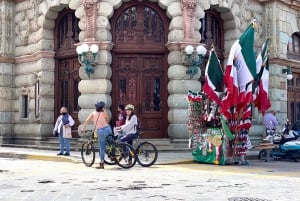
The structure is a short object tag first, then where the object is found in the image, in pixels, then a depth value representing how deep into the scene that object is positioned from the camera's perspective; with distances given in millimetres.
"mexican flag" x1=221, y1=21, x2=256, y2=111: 14086
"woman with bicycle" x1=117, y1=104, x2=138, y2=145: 13953
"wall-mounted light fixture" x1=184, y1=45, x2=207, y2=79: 17719
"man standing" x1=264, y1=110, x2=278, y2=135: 18906
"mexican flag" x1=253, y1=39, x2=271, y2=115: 14984
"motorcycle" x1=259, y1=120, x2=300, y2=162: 16844
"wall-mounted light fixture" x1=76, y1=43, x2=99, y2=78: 17578
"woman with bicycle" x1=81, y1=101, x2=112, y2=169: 13381
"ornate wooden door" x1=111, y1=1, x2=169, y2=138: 18641
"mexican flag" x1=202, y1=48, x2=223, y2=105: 14578
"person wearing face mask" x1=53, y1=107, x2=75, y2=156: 16438
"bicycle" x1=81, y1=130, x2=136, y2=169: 13406
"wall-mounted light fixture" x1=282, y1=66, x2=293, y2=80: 22562
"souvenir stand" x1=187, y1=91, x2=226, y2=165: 14547
